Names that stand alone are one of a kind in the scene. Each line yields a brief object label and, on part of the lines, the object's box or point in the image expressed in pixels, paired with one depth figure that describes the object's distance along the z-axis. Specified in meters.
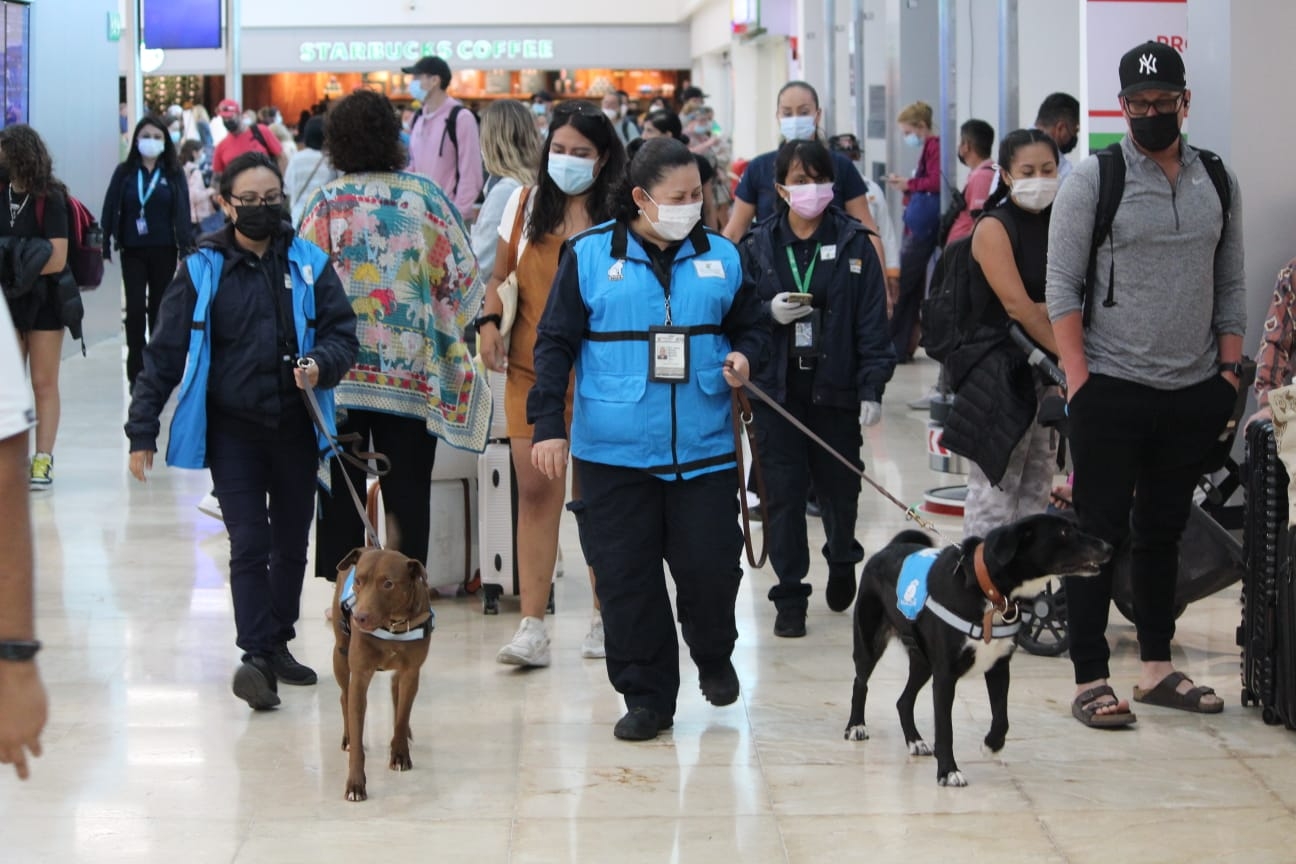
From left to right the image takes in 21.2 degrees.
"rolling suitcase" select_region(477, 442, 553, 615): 12.64
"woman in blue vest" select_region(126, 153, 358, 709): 9.88
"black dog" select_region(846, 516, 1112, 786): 8.46
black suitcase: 9.68
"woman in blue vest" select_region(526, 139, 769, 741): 9.22
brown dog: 8.55
